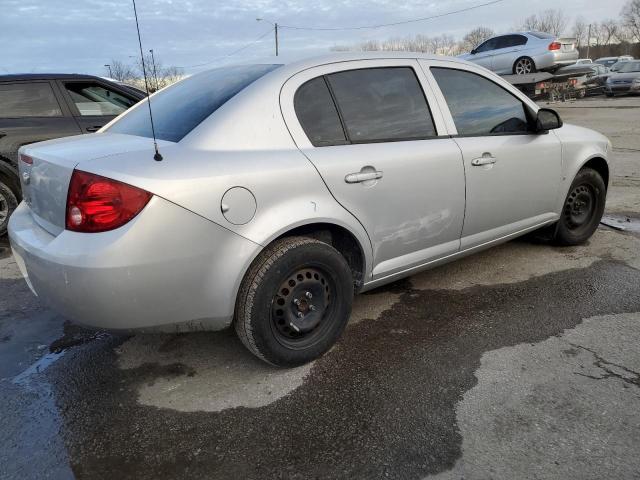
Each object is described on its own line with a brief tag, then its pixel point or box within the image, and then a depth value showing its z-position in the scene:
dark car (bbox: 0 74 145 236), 5.51
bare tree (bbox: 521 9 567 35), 83.25
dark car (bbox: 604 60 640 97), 25.99
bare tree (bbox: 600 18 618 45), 92.22
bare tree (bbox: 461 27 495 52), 68.06
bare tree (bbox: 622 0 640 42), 80.44
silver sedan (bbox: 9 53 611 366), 2.26
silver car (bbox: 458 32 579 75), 13.34
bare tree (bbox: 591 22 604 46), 95.94
